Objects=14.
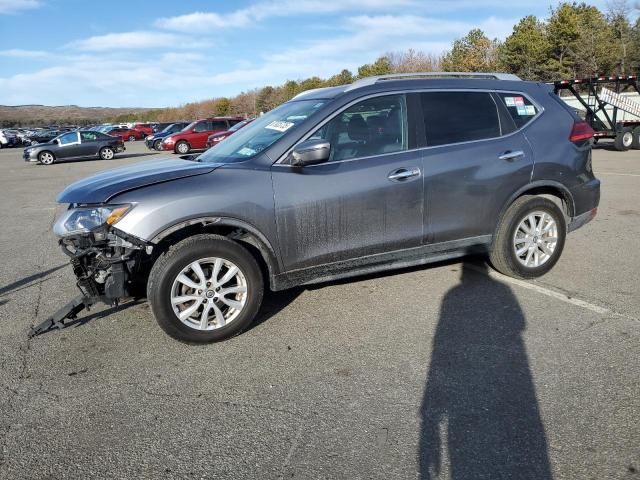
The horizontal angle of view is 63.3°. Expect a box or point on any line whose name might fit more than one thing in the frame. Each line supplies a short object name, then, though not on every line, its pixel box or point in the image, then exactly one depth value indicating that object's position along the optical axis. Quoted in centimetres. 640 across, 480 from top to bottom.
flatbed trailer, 1723
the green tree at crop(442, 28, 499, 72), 4825
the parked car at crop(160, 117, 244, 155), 2588
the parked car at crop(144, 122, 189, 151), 3041
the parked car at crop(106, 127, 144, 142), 4841
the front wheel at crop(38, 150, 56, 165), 2431
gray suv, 371
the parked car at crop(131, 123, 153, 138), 5166
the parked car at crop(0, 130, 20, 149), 4456
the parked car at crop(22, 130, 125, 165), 2430
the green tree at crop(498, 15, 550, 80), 4425
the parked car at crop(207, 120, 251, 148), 2352
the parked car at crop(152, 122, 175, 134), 4492
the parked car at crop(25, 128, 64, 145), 4355
